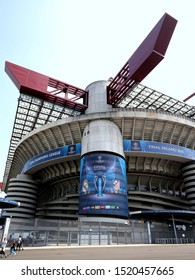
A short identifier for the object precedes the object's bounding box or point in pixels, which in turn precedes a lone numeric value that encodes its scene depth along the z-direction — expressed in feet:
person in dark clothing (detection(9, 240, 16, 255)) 45.23
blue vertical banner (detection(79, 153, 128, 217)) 110.01
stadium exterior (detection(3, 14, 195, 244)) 116.88
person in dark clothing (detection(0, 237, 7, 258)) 40.90
